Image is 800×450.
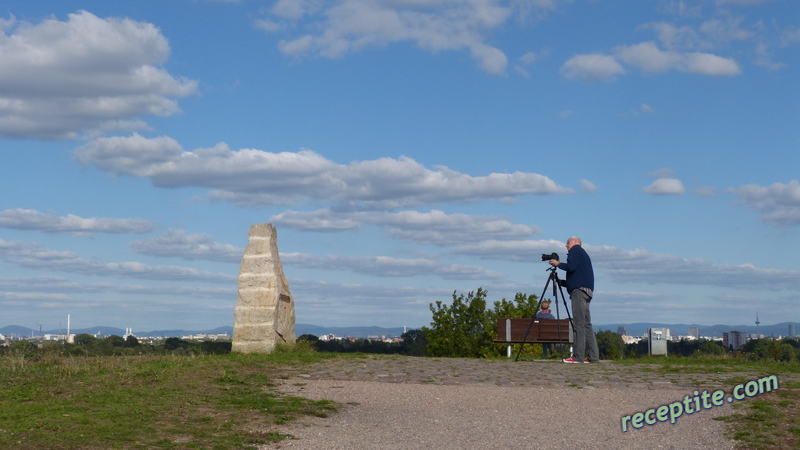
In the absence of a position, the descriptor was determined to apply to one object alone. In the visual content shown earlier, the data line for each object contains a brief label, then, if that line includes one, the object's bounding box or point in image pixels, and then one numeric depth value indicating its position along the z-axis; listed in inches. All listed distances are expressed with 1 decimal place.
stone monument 658.2
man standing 620.4
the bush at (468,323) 981.2
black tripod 640.4
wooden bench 721.3
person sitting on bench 772.6
